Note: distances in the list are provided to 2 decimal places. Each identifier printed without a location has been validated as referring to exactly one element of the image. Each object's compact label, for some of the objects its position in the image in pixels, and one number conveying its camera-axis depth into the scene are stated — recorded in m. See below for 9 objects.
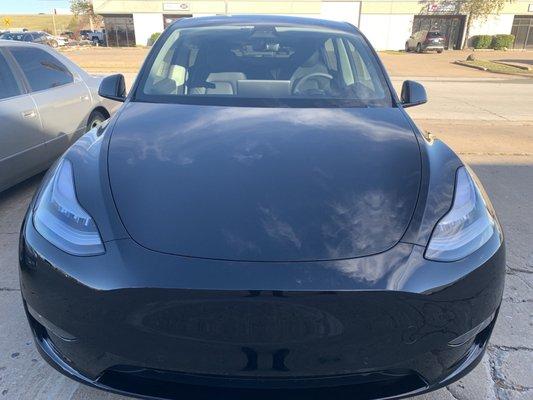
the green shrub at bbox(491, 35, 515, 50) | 38.41
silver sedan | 3.73
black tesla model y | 1.45
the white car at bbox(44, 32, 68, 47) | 39.56
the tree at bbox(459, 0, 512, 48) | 38.69
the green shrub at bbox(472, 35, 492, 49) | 39.28
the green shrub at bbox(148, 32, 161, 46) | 41.12
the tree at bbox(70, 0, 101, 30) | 62.41
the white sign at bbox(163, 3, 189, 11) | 41.22
